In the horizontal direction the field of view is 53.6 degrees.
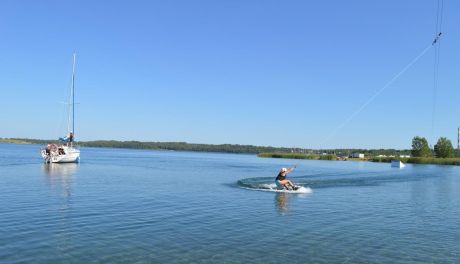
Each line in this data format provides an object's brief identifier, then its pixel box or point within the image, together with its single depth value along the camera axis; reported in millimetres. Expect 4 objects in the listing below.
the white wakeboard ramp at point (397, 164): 127275
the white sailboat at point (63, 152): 82000
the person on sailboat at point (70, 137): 86750
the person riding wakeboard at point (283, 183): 44625
